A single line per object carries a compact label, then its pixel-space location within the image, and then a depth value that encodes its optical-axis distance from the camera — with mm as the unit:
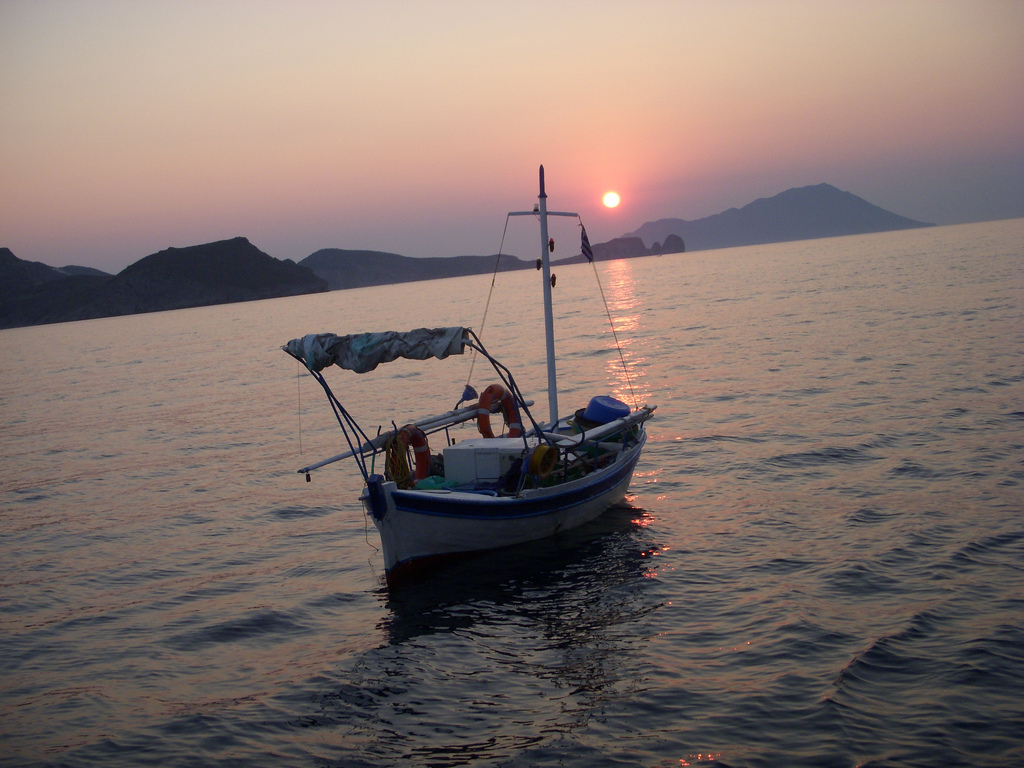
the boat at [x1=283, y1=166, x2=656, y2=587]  13180
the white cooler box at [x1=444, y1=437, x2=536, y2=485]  15312
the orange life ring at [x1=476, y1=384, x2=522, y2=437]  17422
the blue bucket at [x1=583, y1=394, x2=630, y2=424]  18609
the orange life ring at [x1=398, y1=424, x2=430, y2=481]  15750
